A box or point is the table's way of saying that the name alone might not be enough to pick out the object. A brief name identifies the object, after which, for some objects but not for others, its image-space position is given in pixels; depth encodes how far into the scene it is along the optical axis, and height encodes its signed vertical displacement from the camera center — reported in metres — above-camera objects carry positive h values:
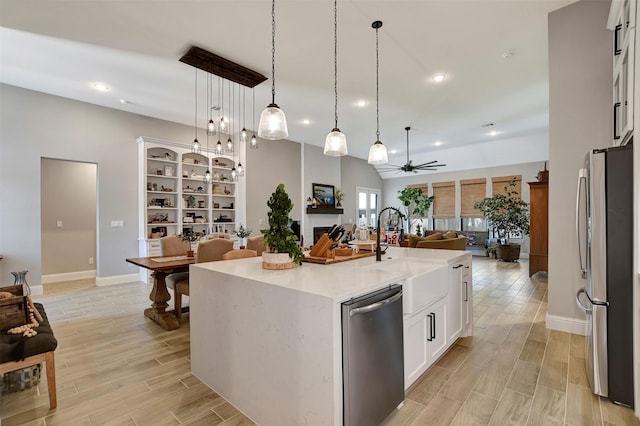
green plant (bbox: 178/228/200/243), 3.98 -0.32
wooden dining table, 3.29 -0.88
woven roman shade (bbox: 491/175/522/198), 8.87 +0.87
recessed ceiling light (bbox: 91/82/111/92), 4.47 +1.97
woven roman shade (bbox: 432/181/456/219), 10.22 +0.44
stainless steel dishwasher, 1.42 -0.76
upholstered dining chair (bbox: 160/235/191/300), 4.18 -0.48
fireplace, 8.52 -0.55
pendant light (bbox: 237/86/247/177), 3.99 +1.06
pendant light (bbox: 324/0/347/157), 2.67 +0.62
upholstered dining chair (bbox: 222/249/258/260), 2.75 -0.40
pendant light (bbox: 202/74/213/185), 4.34 +1.95
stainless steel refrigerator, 1.86 -0.40
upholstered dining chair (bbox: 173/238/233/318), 3.42 -0.50
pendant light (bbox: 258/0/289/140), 2.21 +0.68
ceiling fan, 7.40 +1.56
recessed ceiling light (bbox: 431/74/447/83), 4.34 +2.01
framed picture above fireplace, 8.48 +0.53
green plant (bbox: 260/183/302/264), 2.02 -0.11
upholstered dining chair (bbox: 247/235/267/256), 4.39 -0.46
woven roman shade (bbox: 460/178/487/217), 9.59 +0.57
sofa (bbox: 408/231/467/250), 4.96 -0.55
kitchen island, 1.41 -0.66
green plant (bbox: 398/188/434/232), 9.50 +0.29
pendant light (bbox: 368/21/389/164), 3.11 +0.63
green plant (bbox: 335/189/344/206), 9.09 +0.47
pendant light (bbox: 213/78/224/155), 4.48 +1.96
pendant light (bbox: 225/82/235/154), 4.18 +1.94
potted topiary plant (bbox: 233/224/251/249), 6.42 -0.44
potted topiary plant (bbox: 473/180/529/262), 7.67 -0.19
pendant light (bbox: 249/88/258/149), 4.21 +1.08
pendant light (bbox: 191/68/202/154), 4.25 +1.96
